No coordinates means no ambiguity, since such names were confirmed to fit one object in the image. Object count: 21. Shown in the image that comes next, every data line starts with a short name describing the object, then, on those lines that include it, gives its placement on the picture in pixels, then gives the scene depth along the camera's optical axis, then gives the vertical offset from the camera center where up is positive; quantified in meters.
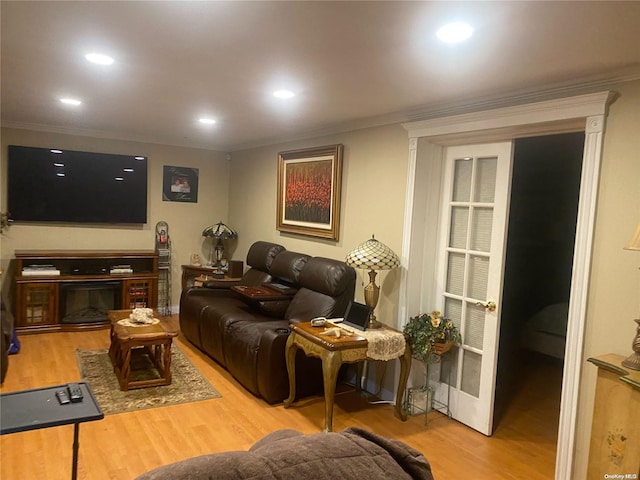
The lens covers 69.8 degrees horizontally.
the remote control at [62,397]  1.75 -0.75
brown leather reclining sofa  3.53 -0.93
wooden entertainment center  4.95 -0.90
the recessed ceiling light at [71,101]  3.74 +0.85
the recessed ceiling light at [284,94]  3.06 +0.82
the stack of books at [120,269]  5.41 -0.75
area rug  3.45 -1.45
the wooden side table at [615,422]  2.05 -0.88
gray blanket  1.05 -0.61
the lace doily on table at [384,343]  3.09 -0.84
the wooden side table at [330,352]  2.98 -0.91
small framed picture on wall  5.97 +0.33
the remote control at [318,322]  3.36 -0.77
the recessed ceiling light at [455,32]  1.85 +0.80
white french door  3.18 -0.31
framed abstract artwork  4.26 +0.26
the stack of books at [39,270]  4.95 -0.74
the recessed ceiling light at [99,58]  2.48 +0.81
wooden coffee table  3.57 -1.15
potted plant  3.24 -0.81
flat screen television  5.11 +0.21
